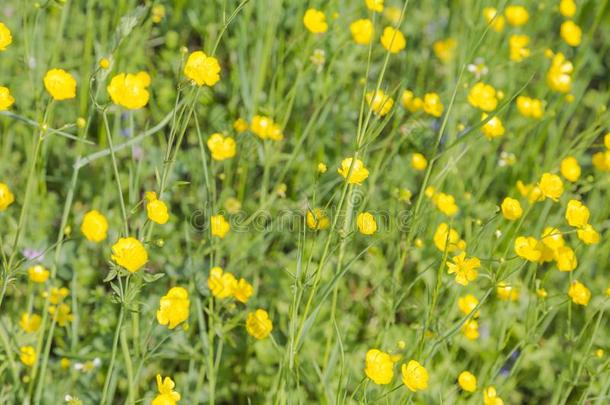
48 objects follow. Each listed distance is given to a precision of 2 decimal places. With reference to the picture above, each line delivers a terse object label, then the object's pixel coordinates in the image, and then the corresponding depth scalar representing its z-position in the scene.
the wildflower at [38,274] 2.06
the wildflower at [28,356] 2.03
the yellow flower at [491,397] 2.04
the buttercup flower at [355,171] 1.98
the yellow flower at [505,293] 2.08
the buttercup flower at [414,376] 1.96
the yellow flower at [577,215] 2.03
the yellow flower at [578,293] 2.05
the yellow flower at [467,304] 2.08
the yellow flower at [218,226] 2.06
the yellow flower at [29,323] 2.06
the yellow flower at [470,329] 2.05
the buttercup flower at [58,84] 2.01
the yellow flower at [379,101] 2.14
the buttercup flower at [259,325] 2.04
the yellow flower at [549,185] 2.05
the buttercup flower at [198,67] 1.99
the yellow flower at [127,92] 2.01
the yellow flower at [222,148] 2.13
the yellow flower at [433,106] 2.17
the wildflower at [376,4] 2.14
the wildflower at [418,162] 2.19
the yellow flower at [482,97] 2.21
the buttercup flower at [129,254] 1.95
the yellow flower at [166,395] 1.94
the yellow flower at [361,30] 2.21
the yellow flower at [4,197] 2.00
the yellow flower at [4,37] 2.00
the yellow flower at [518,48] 2.26
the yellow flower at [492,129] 2.15
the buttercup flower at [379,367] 1.96
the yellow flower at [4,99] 1.97
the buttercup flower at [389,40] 2.20
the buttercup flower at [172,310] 1.99
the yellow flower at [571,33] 2.32
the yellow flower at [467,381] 2.02
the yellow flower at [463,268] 1.99
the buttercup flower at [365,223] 1.98
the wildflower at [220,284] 2.04
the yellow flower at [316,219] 1.95
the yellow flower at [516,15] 2.33
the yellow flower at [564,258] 2.06
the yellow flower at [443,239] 2.07
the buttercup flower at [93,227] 2.05
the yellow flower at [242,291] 2.05
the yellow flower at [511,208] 2.07
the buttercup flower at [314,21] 2.20
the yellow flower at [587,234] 2.04
